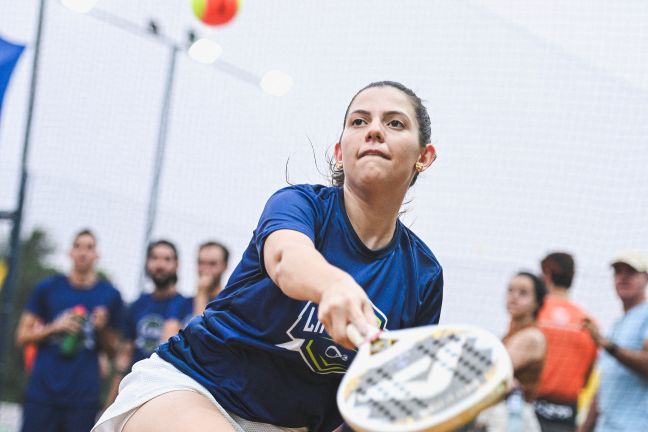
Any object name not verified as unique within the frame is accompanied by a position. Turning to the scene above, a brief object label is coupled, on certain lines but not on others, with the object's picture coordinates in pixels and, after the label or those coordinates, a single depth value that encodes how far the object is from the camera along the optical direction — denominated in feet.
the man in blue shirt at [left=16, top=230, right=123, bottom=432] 45.78
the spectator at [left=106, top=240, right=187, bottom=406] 43.98
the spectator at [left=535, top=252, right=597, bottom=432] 38.52
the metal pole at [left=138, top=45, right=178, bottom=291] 62.34
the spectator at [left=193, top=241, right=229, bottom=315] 41.60
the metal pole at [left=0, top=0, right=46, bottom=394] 53.72
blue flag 48.32
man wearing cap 34.40
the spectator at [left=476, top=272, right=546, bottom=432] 35.17
